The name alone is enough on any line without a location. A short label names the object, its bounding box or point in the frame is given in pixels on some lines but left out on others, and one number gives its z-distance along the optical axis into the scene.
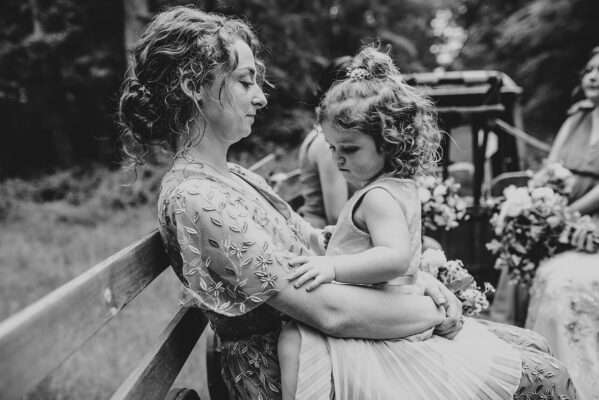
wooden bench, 0.87
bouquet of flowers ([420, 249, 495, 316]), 2.07
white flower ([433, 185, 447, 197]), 3.01
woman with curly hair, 1.47
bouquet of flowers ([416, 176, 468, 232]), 3.03
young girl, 1.49
